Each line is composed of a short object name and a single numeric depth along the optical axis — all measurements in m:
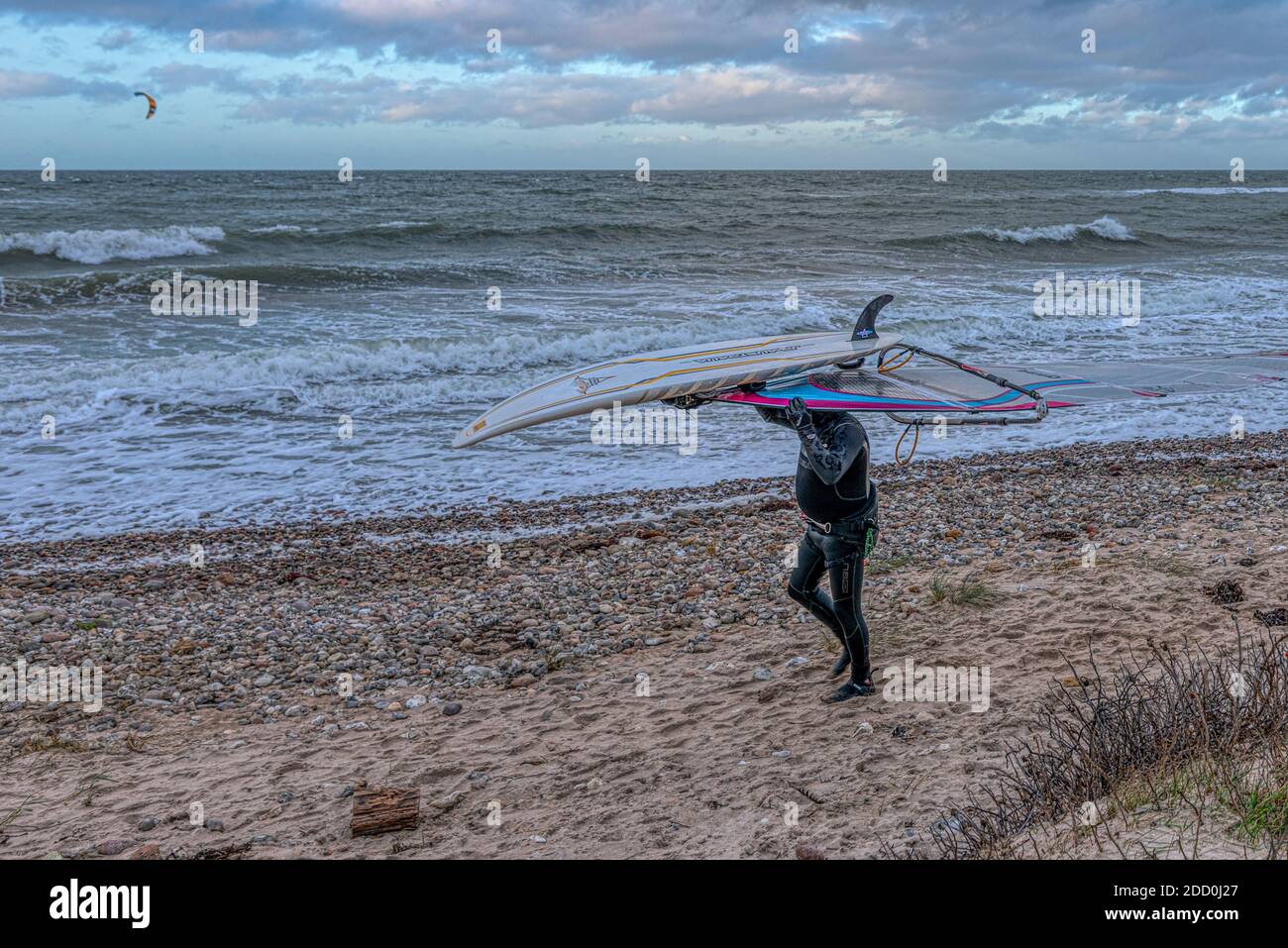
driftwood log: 4.29
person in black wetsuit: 4.75
